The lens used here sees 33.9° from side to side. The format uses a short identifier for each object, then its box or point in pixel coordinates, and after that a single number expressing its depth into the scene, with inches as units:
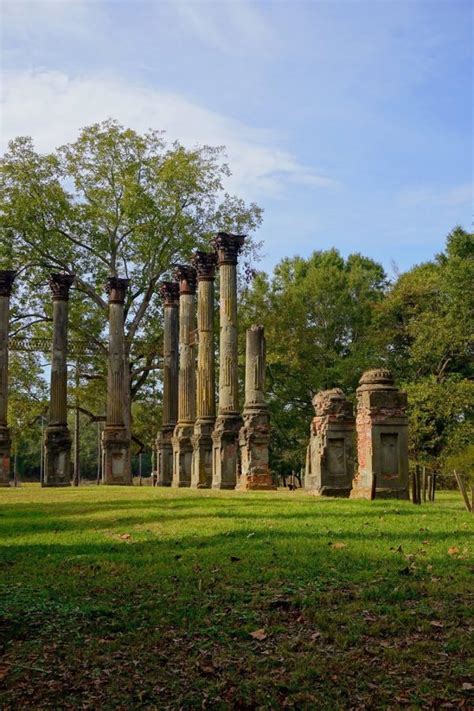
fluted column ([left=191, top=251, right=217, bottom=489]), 1138.0
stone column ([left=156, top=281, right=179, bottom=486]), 1376.7
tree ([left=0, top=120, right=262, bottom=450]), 1461.6
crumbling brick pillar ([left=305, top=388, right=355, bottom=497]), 766.5
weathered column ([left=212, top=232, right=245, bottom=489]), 1035.3
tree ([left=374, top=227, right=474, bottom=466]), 1125.7
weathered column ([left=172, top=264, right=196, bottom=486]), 1228.5
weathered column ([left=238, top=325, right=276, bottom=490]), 957.8
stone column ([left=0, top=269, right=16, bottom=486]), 1256.8
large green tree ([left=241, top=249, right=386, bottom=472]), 1542.8
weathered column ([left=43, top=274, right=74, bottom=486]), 1211.9
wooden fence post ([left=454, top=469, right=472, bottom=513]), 601.3
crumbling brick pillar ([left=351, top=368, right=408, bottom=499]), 679.7
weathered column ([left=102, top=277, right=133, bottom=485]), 1249.4
